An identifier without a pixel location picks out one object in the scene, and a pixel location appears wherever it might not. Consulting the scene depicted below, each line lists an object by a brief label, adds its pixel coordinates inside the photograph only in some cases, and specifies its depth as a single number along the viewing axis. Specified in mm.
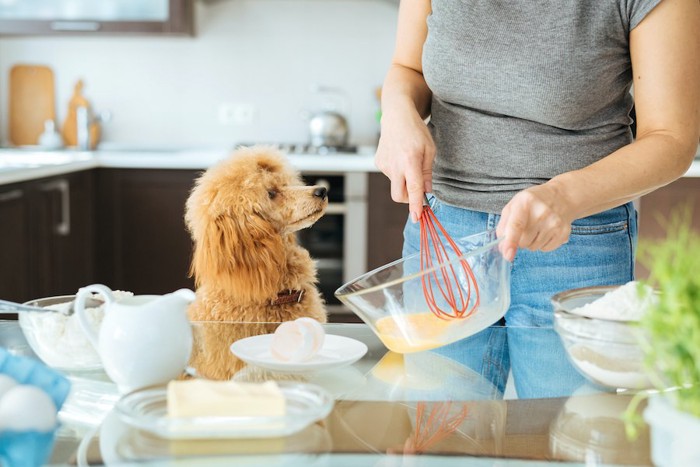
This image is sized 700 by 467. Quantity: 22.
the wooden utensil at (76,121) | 3738
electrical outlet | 3783
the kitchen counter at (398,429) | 694
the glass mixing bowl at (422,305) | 924
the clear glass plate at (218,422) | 708
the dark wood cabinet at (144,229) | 3281
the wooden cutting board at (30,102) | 3766
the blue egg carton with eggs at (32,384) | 697
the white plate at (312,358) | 921
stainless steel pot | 3555
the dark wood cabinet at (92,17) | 3402
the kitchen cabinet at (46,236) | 2756
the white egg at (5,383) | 753
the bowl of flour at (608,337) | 805
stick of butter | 709
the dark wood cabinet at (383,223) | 3217
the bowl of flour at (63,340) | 927
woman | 1104
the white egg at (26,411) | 724
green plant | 554
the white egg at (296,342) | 936
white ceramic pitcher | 832
